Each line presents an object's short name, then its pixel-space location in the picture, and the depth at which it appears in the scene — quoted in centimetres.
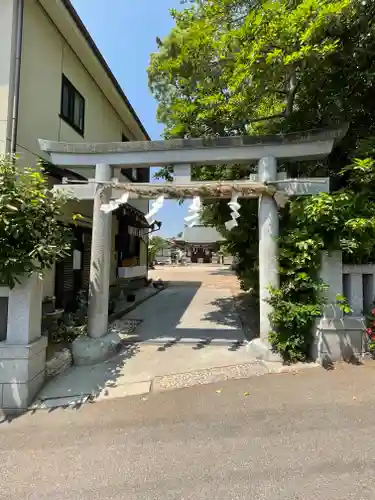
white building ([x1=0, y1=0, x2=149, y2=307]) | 543
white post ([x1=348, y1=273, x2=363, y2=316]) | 452
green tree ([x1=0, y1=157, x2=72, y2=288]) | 348
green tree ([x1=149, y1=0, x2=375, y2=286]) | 447
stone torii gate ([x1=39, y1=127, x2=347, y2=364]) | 483
